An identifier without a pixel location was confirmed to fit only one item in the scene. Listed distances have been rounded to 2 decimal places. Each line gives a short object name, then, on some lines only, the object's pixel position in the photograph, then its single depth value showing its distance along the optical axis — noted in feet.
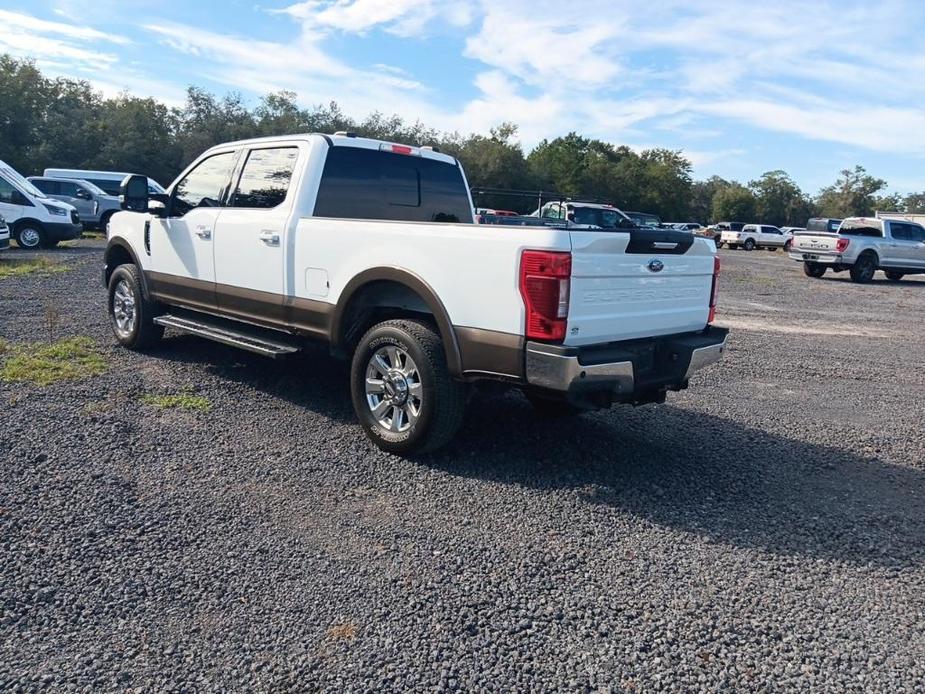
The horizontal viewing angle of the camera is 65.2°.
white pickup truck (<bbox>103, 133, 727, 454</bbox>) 13.21
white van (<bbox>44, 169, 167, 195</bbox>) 92.60
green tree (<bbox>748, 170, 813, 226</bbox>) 308.60
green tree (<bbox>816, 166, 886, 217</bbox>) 314.08
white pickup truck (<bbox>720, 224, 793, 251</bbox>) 151.53
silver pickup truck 68.95
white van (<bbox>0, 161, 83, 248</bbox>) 58.13
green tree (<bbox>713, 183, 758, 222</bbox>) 293.02
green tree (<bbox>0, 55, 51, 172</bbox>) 157.48
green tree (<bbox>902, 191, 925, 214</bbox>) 368.62
